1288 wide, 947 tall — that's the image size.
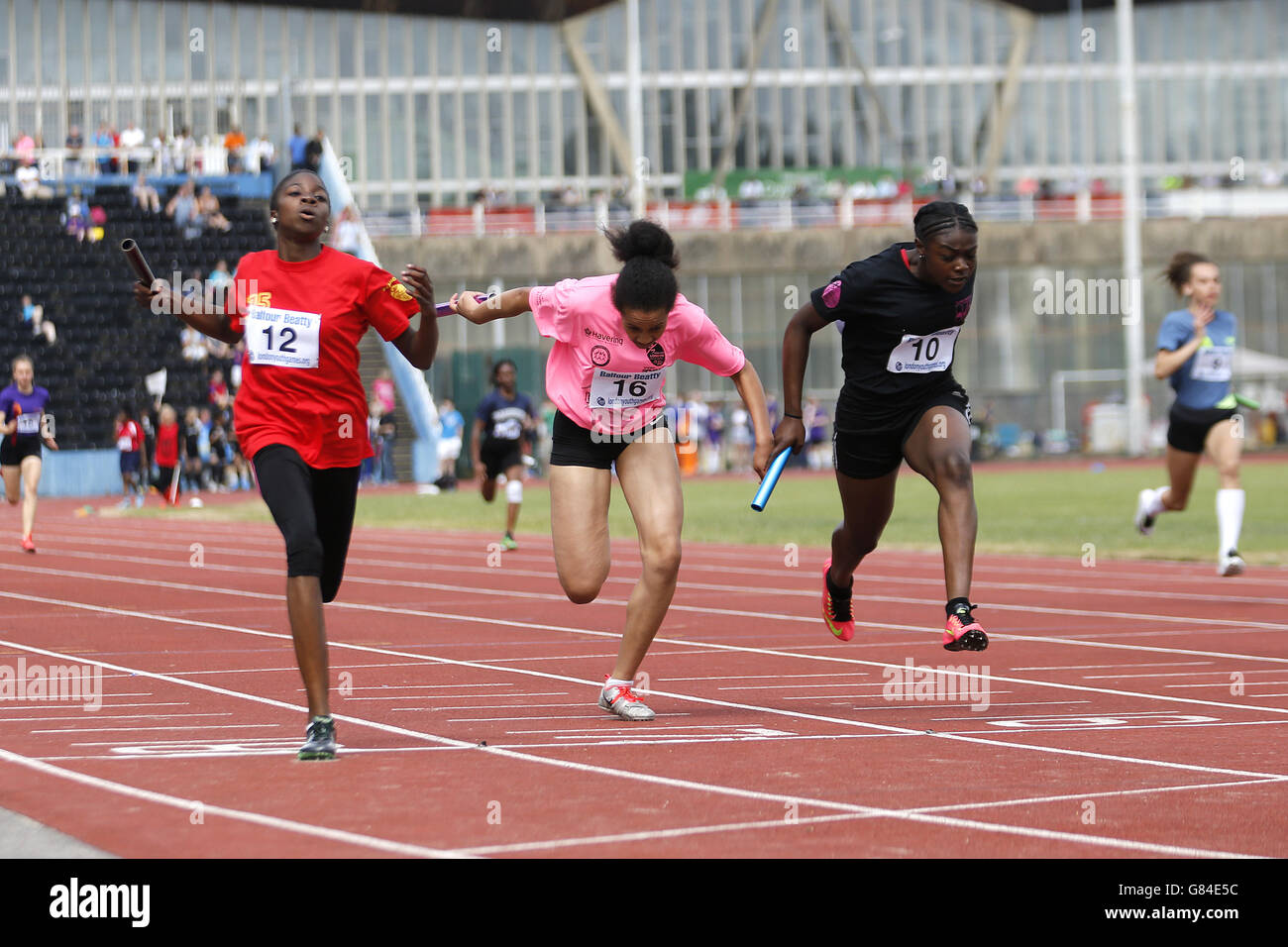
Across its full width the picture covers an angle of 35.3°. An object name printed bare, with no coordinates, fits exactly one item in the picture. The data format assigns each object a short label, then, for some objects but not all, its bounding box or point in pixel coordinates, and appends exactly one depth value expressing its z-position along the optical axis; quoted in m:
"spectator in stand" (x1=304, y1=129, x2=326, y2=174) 43.56
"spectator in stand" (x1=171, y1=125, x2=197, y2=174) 44.91
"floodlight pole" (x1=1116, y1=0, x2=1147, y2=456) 49.72
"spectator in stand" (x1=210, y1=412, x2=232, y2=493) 40.47
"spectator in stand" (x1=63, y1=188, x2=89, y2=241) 41.53
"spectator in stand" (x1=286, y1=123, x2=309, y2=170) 43.53
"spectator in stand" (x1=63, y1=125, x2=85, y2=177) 44.12
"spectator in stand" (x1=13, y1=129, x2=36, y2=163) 43.28
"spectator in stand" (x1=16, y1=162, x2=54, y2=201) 42.03
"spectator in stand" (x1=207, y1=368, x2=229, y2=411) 40.12
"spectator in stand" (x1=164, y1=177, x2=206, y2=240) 42.25
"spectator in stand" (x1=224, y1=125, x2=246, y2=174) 45.38
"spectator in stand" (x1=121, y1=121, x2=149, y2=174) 44.28
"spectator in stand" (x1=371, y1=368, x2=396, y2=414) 43.84
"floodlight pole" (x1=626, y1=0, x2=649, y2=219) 49.38
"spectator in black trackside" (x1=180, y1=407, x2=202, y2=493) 37.31
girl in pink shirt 8.12
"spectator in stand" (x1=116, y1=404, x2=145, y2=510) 34.25
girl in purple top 19.78
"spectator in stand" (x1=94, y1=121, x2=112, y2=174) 43.97
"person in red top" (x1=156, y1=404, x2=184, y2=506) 32.62
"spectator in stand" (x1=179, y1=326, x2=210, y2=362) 41.69
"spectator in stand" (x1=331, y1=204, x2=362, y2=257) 42.12
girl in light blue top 13.53
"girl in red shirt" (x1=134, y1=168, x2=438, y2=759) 7.28
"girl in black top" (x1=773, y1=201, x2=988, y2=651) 8.83
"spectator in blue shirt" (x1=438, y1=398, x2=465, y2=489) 39.72
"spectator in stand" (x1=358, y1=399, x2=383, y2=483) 43.63
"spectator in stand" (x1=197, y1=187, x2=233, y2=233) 42.56
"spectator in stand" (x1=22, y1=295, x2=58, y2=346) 39.56
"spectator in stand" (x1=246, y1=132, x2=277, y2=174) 45.75
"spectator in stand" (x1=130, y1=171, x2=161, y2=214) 42.59
